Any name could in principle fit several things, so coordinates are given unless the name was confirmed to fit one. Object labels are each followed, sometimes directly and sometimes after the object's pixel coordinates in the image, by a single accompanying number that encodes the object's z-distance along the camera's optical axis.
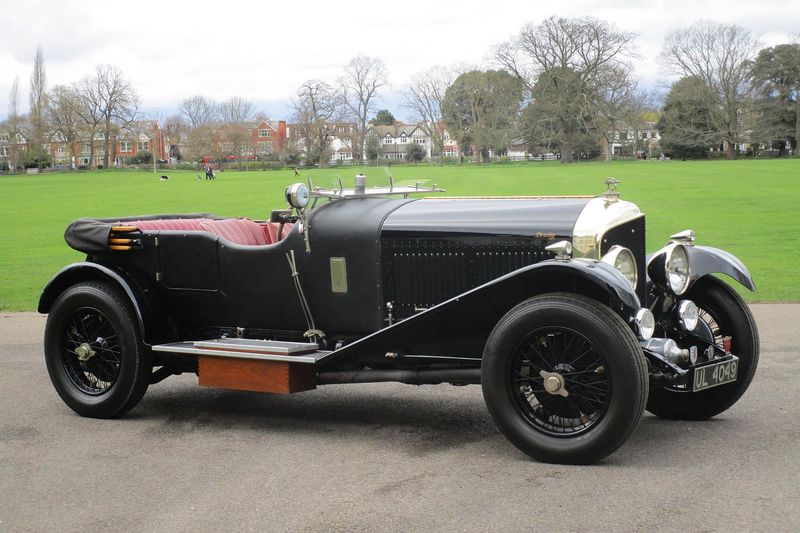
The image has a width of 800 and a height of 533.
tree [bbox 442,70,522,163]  88.56
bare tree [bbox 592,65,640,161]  85.00
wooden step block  5.24
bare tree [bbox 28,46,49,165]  96.88
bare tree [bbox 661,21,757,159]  82.00
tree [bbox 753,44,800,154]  81.00
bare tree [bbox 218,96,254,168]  80.81
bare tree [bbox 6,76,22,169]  99.44
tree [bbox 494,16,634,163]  85.56
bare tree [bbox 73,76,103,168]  102.69
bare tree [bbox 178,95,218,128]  125.41
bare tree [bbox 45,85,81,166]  99.66
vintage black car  4.43
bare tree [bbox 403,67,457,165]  81.25
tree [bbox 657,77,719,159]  82.00
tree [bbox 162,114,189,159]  123.31
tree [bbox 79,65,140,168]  103.75
